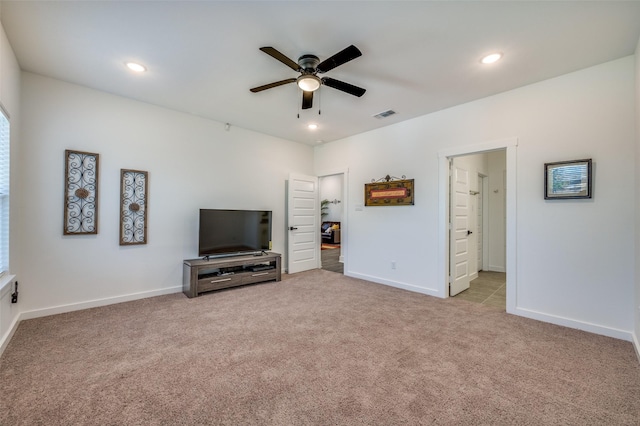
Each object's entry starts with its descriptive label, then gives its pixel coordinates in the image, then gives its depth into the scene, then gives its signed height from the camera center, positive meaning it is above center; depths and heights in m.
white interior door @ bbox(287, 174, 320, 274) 5.35 -0.17
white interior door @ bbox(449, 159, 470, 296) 4.00 -0.23
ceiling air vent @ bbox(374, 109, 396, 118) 3.96 +1.55
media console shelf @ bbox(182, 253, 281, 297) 3.80 -0.90
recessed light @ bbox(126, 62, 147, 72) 2.78 +1.55
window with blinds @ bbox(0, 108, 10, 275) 2.47 +0.18
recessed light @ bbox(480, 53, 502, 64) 2.55 +1.54
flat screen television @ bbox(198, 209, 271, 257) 4.12 -0.28
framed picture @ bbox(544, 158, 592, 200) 2.74 +0.40
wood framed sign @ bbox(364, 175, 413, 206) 4.27 +0.41
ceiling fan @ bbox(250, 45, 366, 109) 2.29 +1.29
